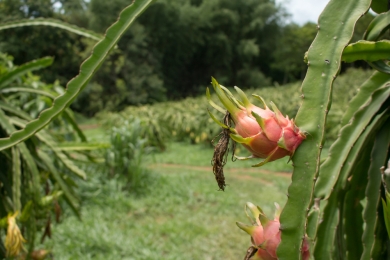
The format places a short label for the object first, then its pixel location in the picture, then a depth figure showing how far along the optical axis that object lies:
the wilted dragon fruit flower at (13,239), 0.86
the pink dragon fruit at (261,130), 0.38
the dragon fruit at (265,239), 0.40
